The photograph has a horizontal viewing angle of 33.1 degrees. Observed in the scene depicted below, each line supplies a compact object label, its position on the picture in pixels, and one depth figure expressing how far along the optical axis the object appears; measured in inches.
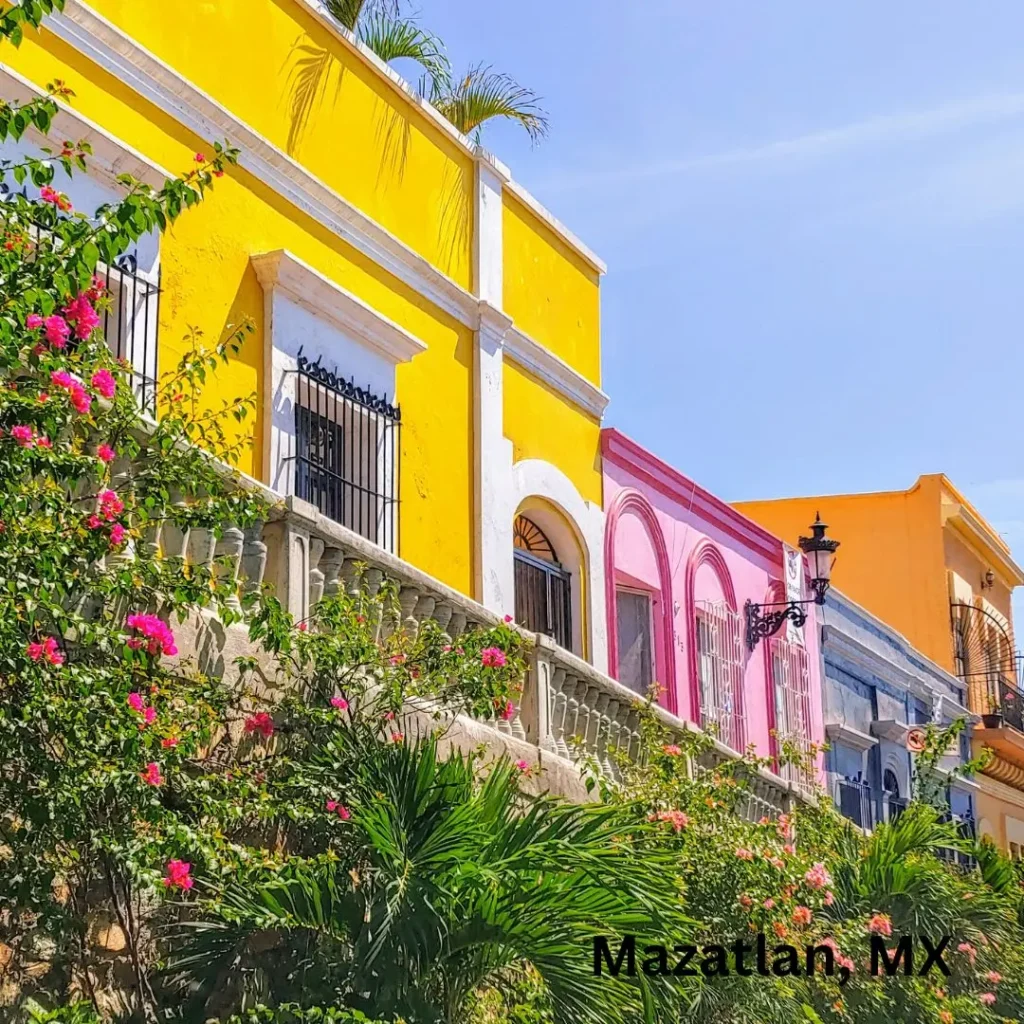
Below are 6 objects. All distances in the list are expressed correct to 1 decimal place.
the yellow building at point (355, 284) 365.1
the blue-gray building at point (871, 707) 782.5
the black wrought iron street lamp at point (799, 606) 687.1
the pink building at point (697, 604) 588.7
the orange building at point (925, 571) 1001.5
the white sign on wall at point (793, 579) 730.8
